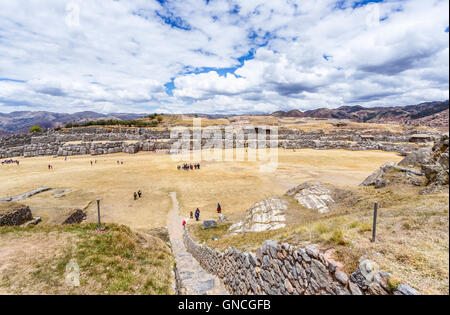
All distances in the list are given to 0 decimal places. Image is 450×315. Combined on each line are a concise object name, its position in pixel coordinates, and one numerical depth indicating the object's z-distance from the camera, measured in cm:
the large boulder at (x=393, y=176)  1152
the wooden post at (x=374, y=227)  485
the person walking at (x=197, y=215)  1966
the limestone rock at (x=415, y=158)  1505
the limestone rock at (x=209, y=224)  1659
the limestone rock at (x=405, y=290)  329
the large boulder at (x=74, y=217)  1622
